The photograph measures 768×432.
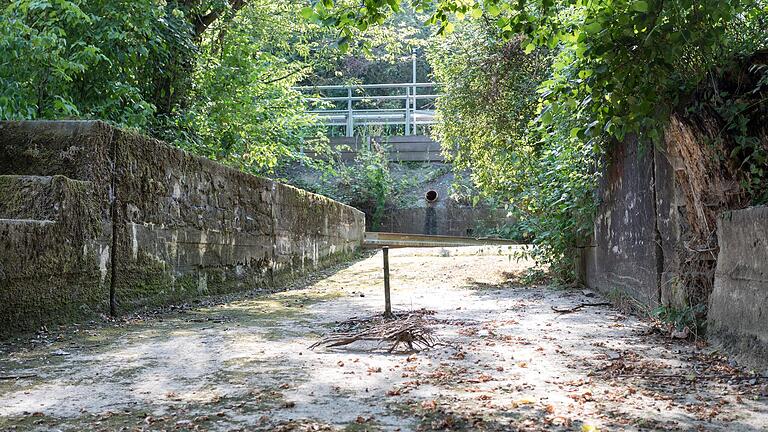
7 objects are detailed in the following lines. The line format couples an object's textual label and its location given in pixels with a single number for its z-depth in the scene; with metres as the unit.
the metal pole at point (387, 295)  4.56
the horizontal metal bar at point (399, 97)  19.61
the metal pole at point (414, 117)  20.55
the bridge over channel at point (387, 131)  20.00
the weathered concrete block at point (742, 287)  2.90
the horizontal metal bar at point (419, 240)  14.65
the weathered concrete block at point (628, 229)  4.59
